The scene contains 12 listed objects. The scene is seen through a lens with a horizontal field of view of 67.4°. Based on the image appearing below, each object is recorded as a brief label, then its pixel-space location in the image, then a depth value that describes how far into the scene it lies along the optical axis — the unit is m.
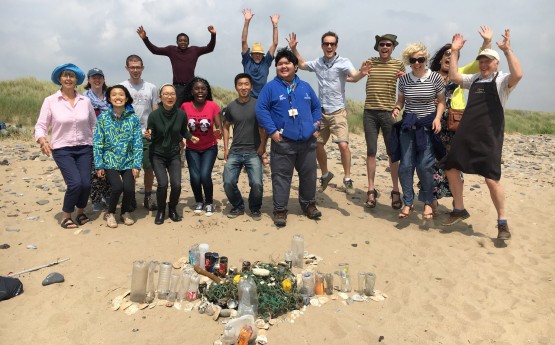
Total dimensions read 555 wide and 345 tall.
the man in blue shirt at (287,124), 5.62
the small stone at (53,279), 4.36
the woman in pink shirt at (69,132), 5.45
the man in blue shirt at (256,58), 7.39
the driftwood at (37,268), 4.54
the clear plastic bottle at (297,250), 4.88
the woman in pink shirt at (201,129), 6.03
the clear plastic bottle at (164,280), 4.11
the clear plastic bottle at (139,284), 4.00
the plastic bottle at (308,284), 4.20
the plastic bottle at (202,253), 4.64
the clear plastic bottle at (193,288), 4.07
